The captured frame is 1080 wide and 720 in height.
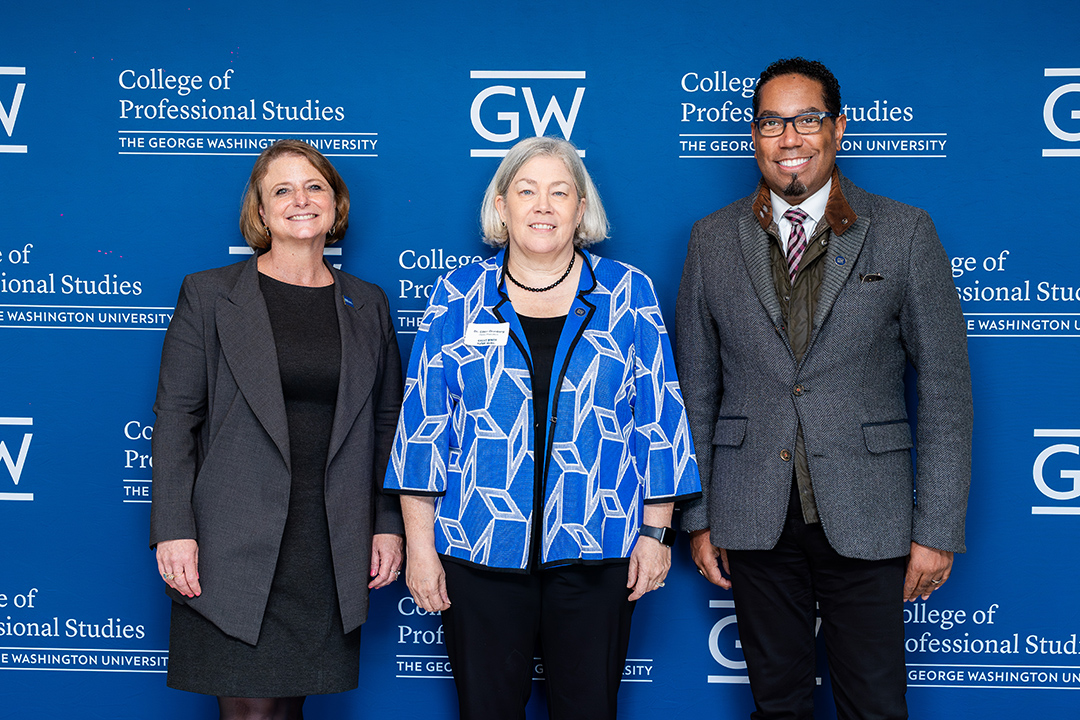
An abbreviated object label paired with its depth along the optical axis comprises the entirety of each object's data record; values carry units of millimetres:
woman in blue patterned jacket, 1787
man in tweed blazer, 1812
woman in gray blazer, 1861
